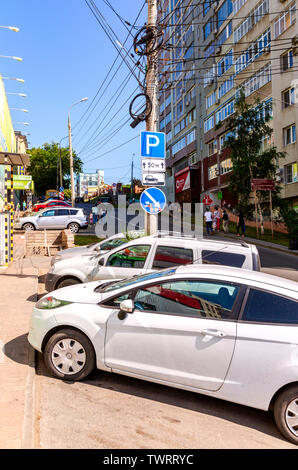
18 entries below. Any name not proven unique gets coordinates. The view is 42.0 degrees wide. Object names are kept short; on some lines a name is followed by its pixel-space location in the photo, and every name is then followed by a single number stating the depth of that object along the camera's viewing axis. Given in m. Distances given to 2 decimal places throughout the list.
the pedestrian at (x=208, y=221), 24.61
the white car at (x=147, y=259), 6.97
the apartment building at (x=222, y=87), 27.91
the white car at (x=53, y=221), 24.88
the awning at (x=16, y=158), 14.19
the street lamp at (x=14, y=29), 23.00
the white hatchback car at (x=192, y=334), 3.93
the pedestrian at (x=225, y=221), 26.06
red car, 33.50
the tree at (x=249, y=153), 24.91
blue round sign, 9.02
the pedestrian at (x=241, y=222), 23.83
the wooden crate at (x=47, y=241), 19.48
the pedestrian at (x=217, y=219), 27.38
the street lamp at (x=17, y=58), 26.17
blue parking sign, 9.27
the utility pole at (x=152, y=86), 10.15
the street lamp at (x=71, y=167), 32.73
